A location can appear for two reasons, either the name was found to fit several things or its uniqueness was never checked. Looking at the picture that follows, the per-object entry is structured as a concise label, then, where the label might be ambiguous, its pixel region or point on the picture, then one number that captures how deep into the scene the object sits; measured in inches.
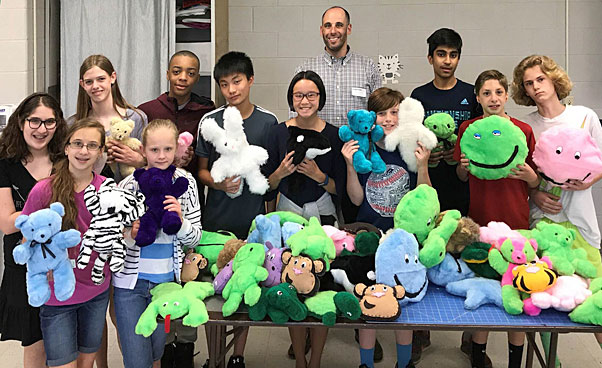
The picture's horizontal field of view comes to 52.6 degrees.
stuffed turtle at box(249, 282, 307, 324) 88.4
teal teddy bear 109.0
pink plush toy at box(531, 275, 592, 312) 90.4
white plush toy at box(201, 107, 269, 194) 110.8
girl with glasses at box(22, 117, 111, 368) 92.4
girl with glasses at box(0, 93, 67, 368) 97.5
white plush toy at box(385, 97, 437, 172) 110.8
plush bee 91.7
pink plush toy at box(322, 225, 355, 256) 103.7
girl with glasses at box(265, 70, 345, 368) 111.7
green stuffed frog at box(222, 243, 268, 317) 89.1
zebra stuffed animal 90.7
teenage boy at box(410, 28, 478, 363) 124.4
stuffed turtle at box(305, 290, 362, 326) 88.1
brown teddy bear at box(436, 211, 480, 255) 101.0
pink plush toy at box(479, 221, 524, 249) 100.8
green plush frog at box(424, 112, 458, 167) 117.1
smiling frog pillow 104.6
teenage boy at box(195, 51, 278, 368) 116.5
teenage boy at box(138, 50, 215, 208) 126.0
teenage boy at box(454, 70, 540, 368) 110.6
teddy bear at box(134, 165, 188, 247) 93.7
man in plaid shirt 133.6
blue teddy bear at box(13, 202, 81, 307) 85.6
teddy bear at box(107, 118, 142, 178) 110.2
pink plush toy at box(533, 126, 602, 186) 104.6
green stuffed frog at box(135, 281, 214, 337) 87.7
